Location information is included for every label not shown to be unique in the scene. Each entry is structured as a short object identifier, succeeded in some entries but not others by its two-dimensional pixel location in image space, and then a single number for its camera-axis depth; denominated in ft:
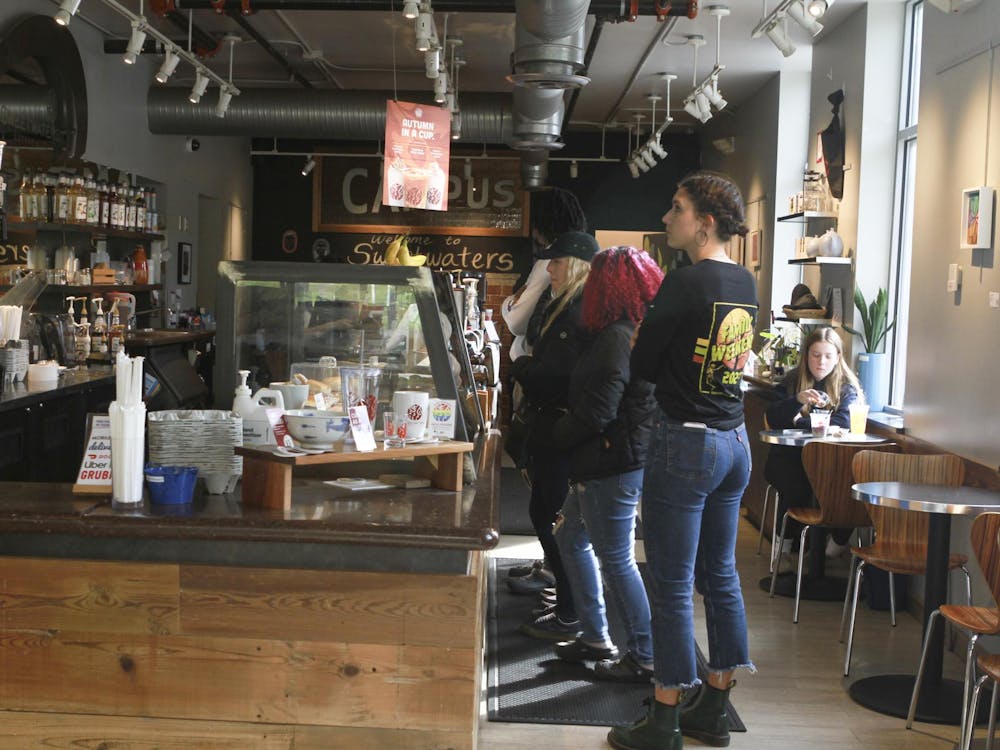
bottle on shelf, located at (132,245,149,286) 32.76
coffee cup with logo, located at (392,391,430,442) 9.16
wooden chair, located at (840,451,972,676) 15.15
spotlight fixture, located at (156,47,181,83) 25.39
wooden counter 8.19
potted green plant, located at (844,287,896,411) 21.68
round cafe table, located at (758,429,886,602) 18.81
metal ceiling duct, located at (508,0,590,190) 18.67
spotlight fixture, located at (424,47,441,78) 23.84
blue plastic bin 8.43
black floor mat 13.24
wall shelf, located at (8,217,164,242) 26.55
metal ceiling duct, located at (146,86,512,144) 33.83
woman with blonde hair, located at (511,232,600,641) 14.62
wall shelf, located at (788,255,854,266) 23.90
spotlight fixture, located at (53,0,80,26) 18.13
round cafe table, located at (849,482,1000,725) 13.21
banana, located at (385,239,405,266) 28.25
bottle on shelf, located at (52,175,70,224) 27.07
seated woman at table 19.79
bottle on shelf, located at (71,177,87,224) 27.37
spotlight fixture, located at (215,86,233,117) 30.40
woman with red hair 12.95
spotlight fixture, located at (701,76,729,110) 26.27
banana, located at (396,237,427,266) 27.11
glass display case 10.18
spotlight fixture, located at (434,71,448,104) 26.61
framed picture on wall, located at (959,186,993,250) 16.38
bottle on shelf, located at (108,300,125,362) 26.50
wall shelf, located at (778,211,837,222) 25.49
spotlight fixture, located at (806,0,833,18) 17.97
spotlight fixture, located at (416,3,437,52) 21.31
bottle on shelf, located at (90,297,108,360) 26.27
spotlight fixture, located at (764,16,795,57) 20.70
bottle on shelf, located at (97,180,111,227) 29.30
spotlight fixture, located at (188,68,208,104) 27.83
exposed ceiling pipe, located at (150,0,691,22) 23.04
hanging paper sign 26.55
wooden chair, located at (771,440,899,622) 17.66
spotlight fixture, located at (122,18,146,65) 22.38
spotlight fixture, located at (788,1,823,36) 19.11
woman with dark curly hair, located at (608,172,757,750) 11.18
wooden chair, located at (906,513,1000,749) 10.97
